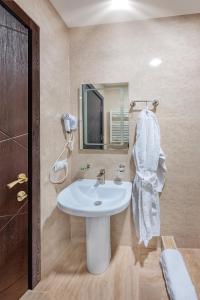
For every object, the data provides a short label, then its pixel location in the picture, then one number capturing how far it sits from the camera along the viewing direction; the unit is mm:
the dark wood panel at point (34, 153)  1115
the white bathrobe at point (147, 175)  1384
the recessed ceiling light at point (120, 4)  1290
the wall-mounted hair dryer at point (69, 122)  1451
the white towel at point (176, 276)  1022
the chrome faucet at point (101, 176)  1515
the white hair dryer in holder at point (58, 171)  1330
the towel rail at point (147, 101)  1471
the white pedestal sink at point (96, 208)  1098
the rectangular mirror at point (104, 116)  1505
